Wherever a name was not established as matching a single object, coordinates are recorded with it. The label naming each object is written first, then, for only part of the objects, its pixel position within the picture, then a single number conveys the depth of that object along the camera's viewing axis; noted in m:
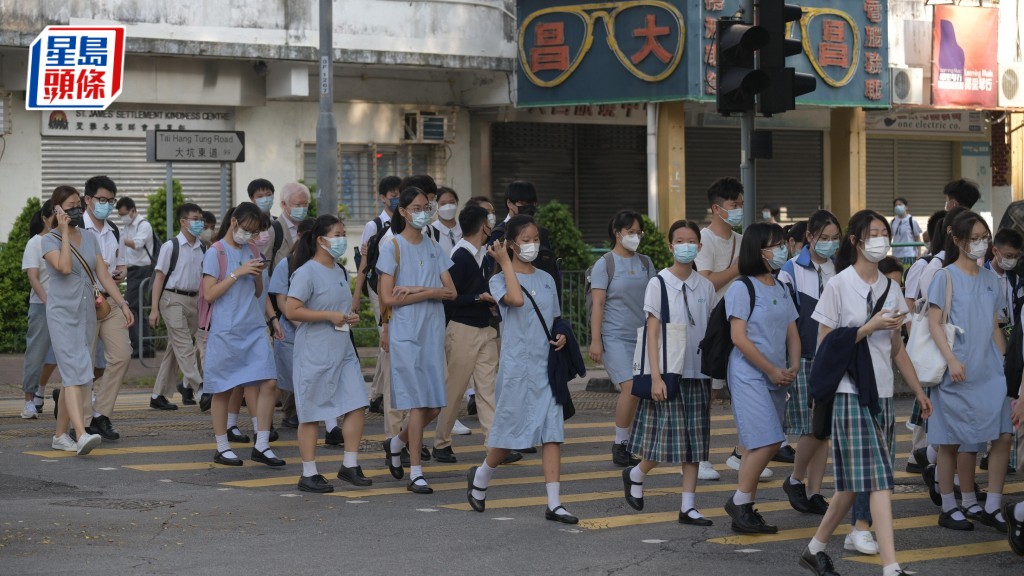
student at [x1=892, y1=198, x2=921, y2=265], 28.64
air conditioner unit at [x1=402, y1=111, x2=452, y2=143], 26.25
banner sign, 29.17
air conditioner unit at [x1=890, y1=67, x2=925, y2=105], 28.39
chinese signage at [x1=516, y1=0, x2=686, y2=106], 24.50
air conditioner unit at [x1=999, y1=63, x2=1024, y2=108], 30.34
